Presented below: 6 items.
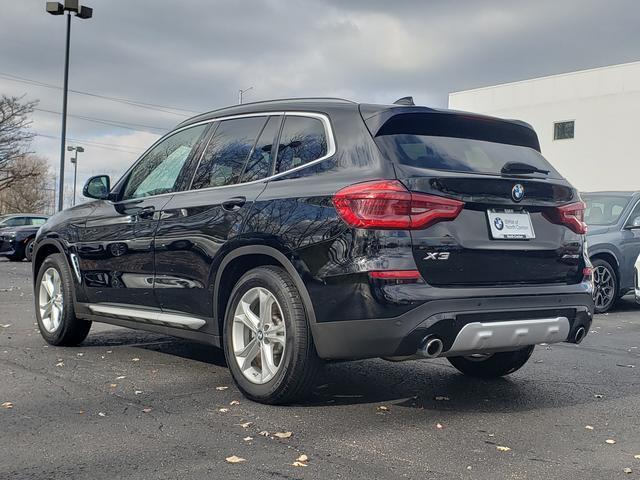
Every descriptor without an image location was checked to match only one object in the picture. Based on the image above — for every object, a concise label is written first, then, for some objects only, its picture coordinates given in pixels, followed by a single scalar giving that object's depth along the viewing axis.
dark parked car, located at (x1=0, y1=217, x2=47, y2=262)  21.72
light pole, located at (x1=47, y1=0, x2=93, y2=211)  22.55
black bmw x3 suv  3.97
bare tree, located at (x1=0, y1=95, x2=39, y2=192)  40.16
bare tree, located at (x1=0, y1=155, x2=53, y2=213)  66.19
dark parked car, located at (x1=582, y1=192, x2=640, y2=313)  10.05
